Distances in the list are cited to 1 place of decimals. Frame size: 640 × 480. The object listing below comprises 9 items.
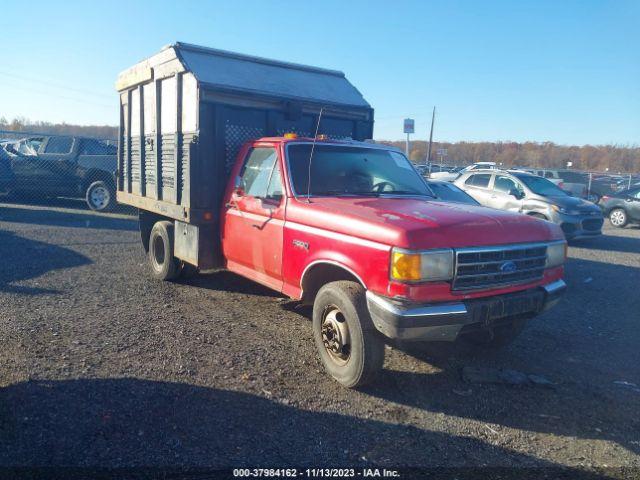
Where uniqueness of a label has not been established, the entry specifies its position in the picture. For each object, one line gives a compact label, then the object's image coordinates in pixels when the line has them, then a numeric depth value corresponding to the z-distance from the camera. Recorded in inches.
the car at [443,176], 781.6
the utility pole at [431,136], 1590.8
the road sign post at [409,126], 904.9
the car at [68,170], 545.6
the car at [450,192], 367.7
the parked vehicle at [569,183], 886.7
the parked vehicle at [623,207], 625.6
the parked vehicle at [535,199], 452.1
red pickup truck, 144.1
